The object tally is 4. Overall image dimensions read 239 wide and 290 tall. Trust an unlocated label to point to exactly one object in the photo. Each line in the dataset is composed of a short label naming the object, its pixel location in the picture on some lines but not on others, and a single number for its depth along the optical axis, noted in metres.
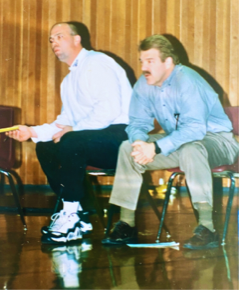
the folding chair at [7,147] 4.99
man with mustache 4.58
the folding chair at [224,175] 4.67
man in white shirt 4.73
